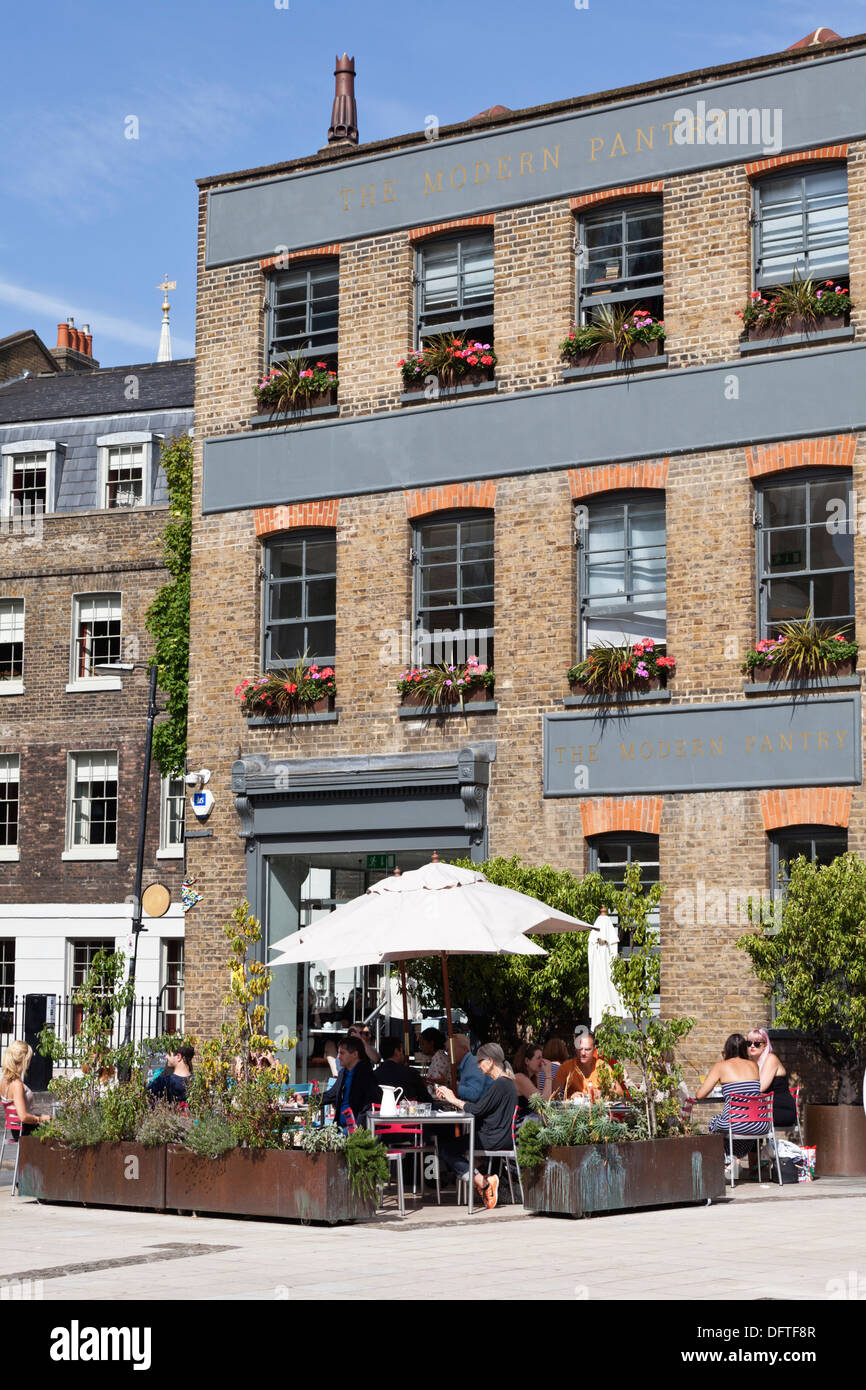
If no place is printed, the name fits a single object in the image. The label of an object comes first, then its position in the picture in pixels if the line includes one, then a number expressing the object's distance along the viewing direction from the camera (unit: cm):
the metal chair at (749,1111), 1625
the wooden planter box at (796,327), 1942
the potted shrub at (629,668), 1981
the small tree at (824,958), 1697
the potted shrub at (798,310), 1942
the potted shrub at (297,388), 2238
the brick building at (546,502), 1933
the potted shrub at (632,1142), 1386
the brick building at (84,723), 3716
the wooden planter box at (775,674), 1891
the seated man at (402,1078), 1577
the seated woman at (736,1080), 1625
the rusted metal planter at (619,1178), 1382
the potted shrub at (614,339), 2041
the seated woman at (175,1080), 1581
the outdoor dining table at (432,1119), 1473
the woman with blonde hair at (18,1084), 1723
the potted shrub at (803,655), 1889
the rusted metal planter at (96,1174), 1468
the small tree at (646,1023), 1409
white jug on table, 1509
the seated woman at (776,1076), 1688
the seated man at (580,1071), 1636
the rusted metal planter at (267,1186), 1345
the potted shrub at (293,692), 2183
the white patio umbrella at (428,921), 1520
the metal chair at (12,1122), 1744
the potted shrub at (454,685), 2083
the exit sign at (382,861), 2177
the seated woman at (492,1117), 1492
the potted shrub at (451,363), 2138
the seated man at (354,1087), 1534
